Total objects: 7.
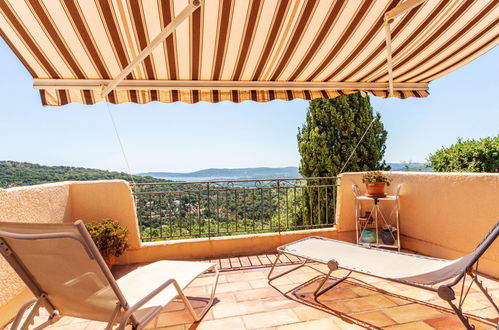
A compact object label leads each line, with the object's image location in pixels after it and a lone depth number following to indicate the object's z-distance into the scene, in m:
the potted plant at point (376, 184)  4.07
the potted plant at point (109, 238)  3.29
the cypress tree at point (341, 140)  9.48
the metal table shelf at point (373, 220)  3.94
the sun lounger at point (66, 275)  1.43
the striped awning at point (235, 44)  2.32
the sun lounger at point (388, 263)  1.78
